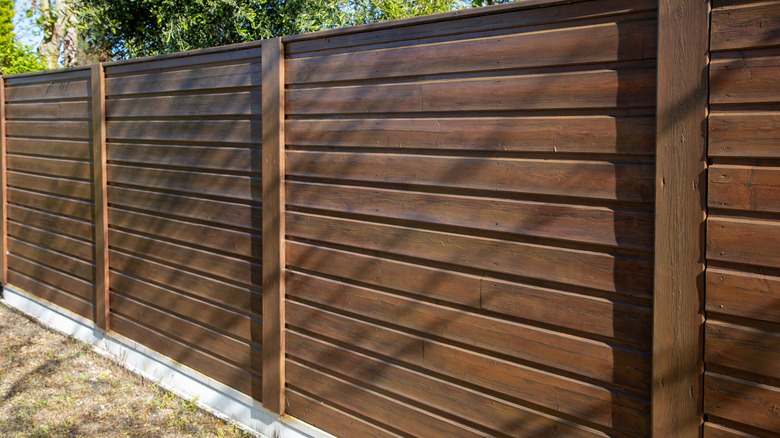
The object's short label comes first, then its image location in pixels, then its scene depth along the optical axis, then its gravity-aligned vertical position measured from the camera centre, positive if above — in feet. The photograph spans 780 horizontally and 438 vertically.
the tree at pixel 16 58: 35.81 +9.96
